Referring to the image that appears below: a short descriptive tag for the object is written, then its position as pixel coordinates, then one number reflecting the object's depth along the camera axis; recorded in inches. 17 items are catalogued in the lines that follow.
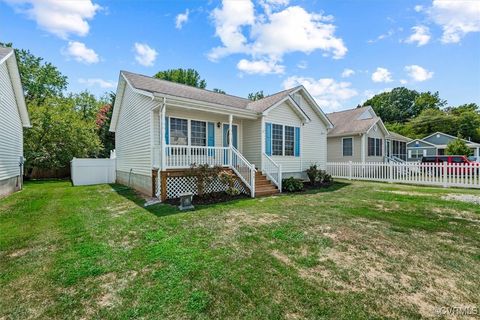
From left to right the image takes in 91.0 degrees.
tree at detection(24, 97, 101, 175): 703.1
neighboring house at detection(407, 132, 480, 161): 1328.9
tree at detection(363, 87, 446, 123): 2253.9
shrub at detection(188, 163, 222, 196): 352.5
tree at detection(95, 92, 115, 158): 989.2
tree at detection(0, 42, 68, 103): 1050.7
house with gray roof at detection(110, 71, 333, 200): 361.7
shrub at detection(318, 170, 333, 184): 522.6
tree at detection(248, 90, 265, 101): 1803.6
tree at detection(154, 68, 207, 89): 1443.2
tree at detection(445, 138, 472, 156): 1092.5
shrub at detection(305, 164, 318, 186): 514.0
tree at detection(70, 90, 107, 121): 1136.8
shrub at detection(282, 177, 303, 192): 435.2
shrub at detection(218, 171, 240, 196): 362.0
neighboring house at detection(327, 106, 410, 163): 729.6
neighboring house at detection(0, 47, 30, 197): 378.9
